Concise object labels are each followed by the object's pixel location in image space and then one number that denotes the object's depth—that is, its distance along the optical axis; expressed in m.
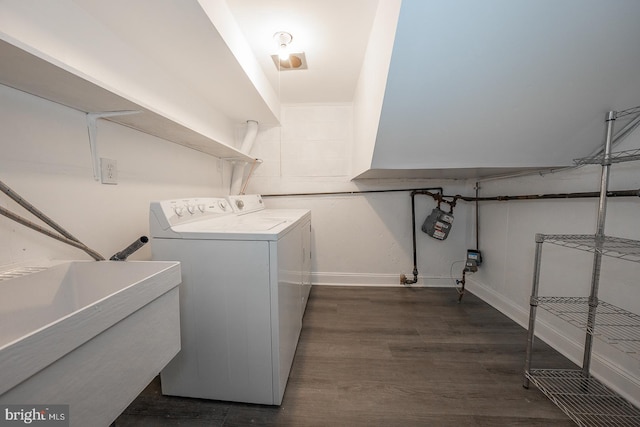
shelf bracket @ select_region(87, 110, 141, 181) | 1.07
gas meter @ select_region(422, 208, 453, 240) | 2.43
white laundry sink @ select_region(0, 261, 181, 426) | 0.44
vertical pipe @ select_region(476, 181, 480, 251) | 2.36
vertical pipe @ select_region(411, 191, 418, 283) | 2.52
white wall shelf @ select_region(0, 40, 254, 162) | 0.67
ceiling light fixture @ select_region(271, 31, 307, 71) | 1.58
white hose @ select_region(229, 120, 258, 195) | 2.44
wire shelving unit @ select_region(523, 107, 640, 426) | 1.08
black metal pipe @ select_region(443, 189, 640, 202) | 1.12
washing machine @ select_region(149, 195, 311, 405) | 1.07
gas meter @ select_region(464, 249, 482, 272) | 2.23
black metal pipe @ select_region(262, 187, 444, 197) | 2.53
